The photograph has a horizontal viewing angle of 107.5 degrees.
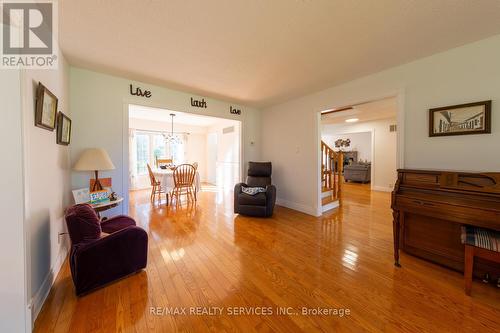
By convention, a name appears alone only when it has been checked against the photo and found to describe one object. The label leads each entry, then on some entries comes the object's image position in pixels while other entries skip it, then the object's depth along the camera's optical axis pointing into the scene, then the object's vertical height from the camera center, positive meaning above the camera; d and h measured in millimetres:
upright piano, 1601 -435
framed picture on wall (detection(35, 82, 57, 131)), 1425 +470
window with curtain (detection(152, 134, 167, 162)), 6512 +641
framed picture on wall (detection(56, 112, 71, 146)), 1962 +397
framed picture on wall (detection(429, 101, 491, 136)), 1874 +491
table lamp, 2229 +37
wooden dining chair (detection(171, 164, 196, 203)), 4290 -344
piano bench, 1455 -672
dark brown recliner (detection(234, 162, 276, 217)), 3449 -729
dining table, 4336 -354
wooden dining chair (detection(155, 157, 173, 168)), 5945 +99
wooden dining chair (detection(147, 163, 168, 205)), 4475 -516
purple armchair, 1534 -778
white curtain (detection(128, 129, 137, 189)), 5949 +101
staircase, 4191 -290
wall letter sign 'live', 2965 +1185
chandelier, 6315 +911
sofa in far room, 7254 -327
